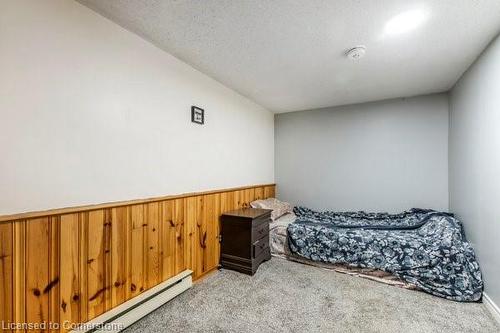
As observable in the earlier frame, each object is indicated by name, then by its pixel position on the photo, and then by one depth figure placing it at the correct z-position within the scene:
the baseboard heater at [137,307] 1.53
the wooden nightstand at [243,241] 2.63
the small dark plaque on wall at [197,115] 2.46
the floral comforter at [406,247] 2.18
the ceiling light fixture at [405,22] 1.59
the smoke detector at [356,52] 2.03
